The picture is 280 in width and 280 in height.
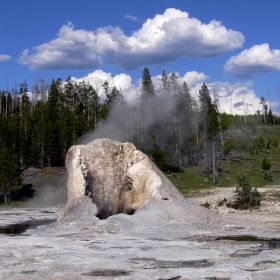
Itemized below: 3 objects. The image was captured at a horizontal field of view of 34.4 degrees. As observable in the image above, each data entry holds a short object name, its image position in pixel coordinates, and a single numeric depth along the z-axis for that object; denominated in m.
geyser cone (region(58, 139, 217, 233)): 16.94
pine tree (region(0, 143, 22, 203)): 34.41
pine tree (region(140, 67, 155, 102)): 57.34
